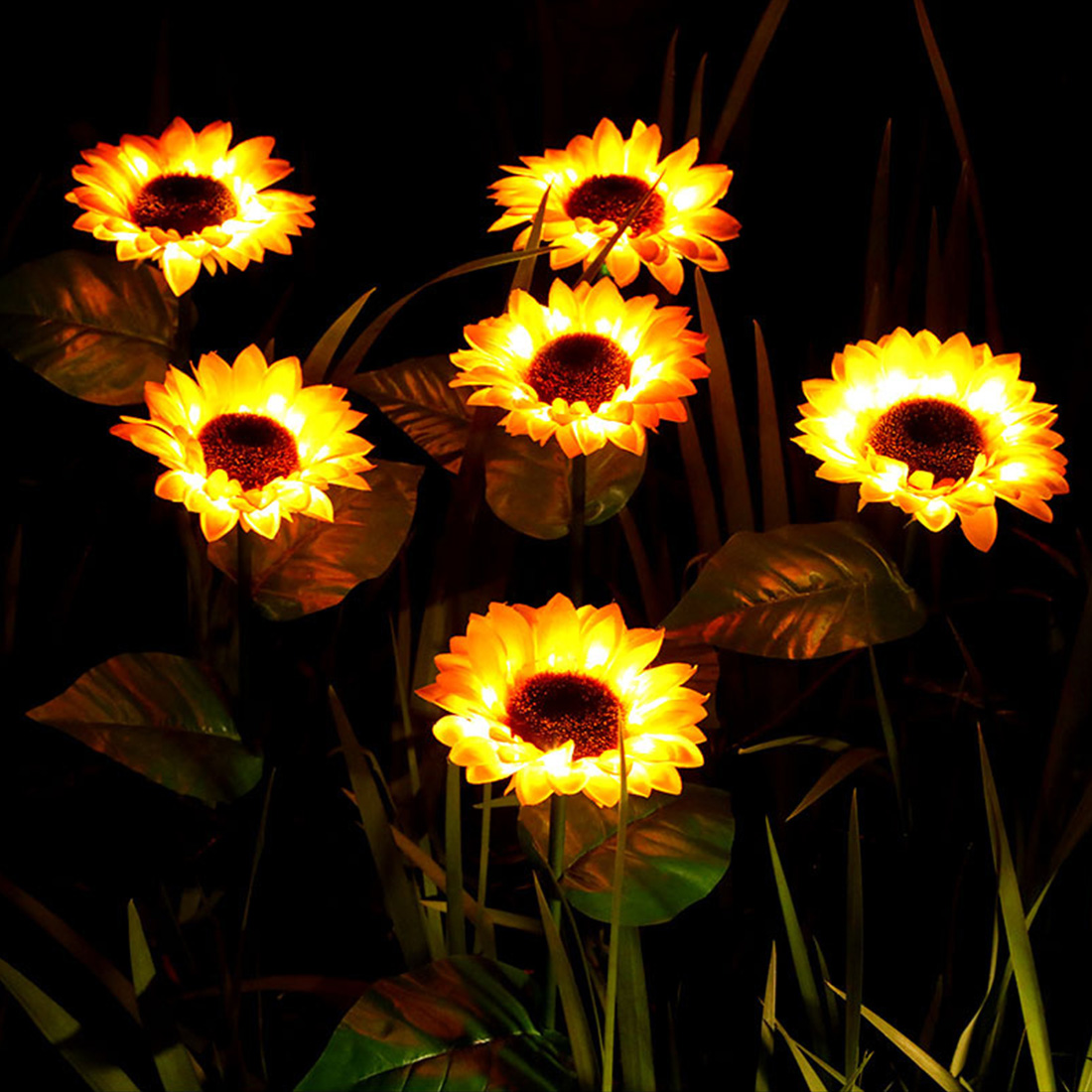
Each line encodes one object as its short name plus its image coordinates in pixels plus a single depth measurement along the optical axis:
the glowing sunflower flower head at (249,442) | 1.56
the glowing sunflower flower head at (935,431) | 1.56
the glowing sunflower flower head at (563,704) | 1.47
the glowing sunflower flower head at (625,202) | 1.66
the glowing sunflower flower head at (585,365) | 1.56
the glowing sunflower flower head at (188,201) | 1.65
